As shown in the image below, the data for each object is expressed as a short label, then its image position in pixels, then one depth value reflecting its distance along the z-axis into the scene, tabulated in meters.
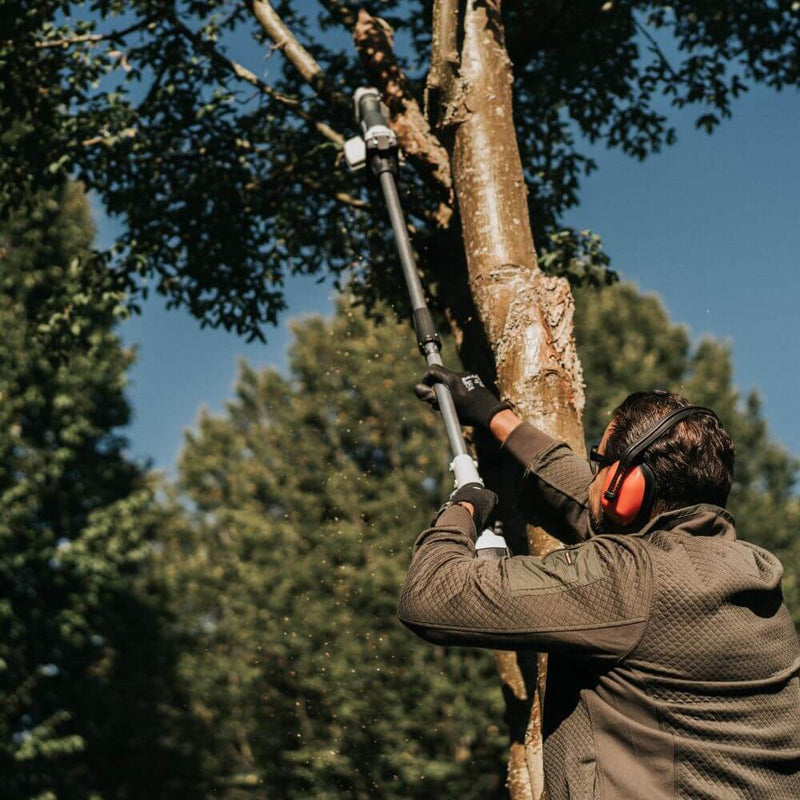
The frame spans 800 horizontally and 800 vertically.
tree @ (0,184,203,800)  19.14
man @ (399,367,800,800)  2.19
